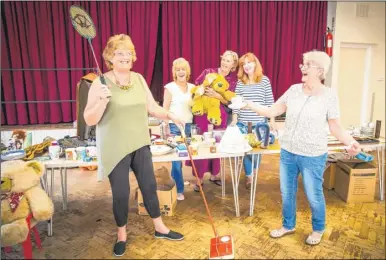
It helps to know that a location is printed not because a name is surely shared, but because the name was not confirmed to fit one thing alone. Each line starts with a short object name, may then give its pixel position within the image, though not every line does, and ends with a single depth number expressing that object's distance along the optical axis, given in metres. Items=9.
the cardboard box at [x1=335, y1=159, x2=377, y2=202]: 2.61
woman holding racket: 1.65
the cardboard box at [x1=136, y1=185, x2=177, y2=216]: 2.37
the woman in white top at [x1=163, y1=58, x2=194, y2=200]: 2.50
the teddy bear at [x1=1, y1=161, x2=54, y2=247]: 1.70
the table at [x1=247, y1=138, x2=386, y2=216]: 2.27
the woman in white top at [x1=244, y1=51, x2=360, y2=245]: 1.74
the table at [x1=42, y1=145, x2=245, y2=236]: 2.01
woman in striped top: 2.54
